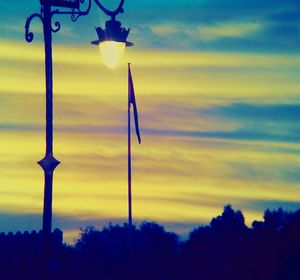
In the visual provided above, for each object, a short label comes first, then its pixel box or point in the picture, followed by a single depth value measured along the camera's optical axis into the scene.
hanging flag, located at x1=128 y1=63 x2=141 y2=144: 39.16
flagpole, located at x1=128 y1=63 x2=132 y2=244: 38.00
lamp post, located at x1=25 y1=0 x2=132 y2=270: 18.86
